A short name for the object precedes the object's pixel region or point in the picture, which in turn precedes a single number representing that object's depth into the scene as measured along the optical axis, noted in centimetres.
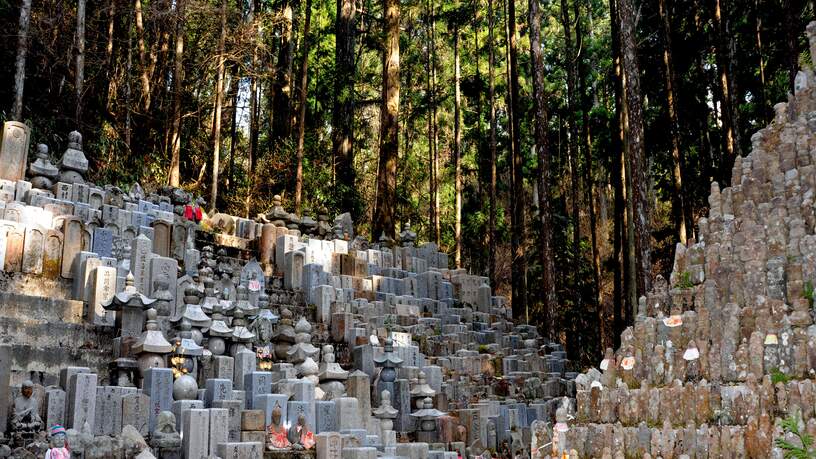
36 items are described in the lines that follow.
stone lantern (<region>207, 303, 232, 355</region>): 1145
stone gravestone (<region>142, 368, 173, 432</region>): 994
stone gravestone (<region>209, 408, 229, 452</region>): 962
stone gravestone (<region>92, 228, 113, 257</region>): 1288
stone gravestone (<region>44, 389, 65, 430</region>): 895
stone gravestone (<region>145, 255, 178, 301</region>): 1255
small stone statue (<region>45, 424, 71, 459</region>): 823
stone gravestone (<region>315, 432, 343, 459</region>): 1045
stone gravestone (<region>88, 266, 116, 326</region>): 1141
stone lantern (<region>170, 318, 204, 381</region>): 1067
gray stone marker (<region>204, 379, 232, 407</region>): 1045
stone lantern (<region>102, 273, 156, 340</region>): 1102
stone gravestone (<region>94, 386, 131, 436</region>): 936
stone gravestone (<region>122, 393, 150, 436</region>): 957
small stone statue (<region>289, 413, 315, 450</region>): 1060
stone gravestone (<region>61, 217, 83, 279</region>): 1198
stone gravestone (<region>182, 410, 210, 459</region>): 944
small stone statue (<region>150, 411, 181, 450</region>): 934
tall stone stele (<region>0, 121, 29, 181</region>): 1362
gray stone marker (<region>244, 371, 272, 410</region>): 1105
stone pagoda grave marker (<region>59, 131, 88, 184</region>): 1419
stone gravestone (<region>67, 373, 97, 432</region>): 912
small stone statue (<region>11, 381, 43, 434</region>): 855
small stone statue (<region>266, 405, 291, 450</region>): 1043
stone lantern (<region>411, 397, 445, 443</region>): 1298
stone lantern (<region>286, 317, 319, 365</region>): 1233
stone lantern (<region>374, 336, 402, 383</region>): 1333
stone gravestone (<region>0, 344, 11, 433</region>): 854
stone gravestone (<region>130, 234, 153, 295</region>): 1248
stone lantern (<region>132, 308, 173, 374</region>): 1021
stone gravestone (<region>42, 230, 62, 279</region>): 1179
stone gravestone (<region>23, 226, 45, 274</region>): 1157
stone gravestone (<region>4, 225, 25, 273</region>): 1141
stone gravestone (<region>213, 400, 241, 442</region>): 1020
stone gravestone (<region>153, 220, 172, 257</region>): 1418
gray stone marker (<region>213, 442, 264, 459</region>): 953
